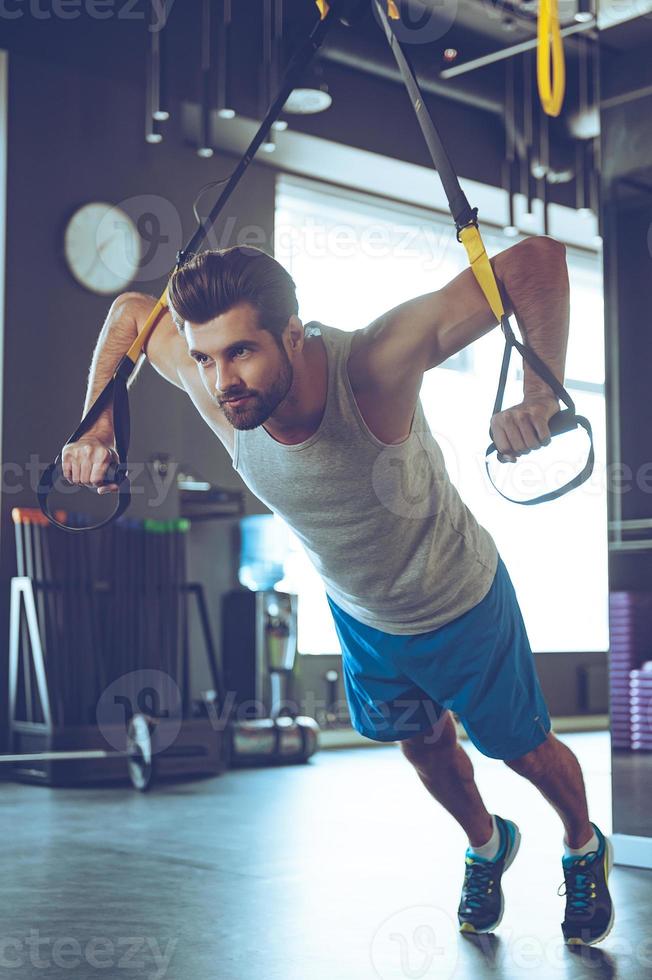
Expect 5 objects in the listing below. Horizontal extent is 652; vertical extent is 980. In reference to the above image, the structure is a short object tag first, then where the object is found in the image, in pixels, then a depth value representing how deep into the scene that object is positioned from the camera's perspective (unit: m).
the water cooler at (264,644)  5.88
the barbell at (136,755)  4.74
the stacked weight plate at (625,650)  3.10
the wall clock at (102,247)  5.82
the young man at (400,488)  1.73
